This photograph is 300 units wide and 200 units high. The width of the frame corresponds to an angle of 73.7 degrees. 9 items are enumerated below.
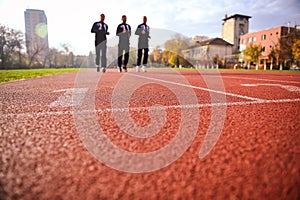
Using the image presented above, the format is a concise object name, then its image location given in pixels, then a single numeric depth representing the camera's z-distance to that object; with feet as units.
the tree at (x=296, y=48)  101.54
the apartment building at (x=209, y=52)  189.31
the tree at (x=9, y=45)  154.30
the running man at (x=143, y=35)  26.43
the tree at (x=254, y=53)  143.74
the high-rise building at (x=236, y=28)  224.94
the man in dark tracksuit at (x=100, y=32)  24.72
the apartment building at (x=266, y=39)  160.97
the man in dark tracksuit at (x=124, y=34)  25.75
